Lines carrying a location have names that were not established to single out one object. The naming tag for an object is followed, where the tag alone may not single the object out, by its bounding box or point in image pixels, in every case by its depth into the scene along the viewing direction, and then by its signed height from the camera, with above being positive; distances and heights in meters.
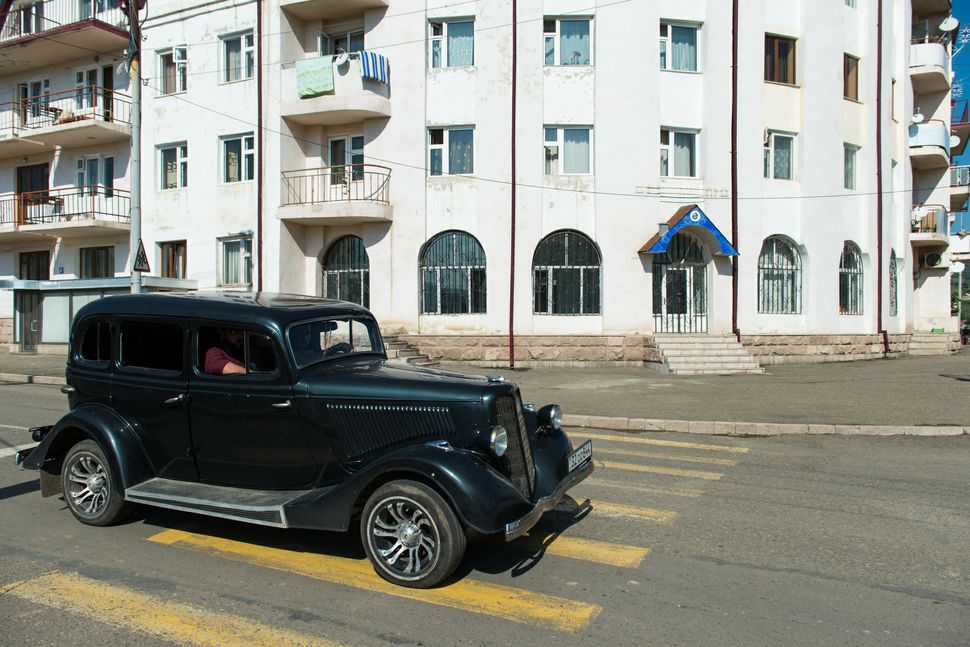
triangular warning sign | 15.94 +1.49
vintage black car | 4.46 -0.77
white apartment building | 20.73 +4.77
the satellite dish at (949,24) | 28.44 +12.13
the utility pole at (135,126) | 16.52 +4.66
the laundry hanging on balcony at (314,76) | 21.42 +7.62
